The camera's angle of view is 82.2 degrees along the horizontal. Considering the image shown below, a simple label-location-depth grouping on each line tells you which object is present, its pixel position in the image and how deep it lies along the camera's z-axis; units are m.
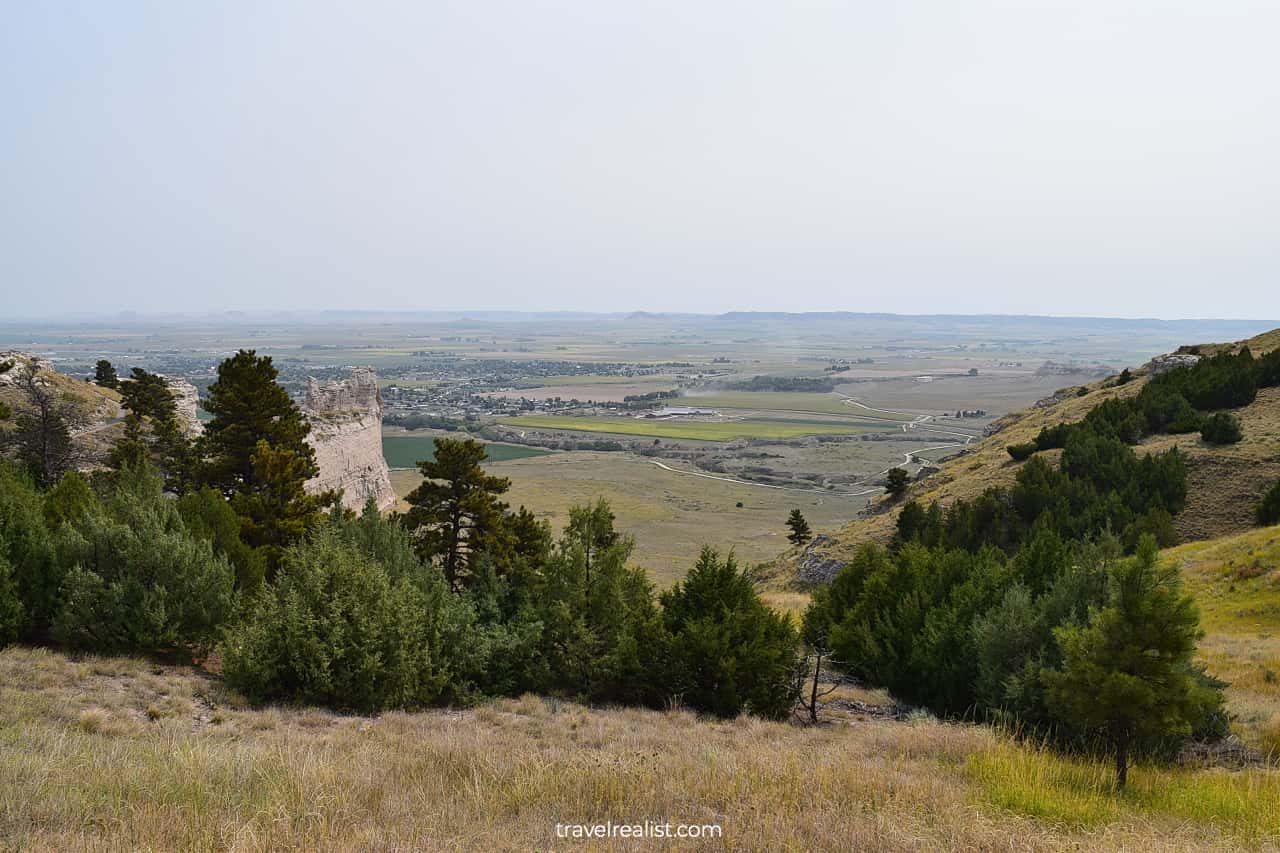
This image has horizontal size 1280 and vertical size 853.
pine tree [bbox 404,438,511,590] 20.27
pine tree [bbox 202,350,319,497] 22.20
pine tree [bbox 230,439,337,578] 19.98
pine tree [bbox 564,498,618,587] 15.37
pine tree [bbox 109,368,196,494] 25.98
